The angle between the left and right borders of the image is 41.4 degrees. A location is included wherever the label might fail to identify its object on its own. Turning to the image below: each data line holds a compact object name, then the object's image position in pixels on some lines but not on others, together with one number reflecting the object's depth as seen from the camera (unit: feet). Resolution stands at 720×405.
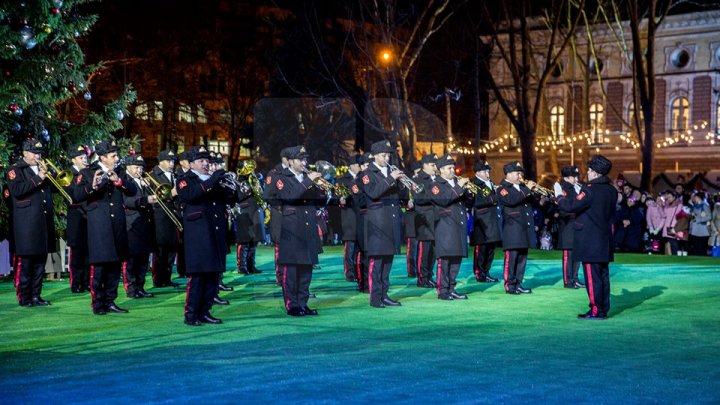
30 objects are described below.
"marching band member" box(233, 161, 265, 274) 57.77
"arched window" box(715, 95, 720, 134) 180.34
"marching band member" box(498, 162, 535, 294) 48.73
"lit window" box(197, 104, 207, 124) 155.78
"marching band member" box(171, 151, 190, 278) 47.19
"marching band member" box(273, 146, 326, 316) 38.65
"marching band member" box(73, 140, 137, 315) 39.14
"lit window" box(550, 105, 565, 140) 200.13
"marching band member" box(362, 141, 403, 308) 40.91
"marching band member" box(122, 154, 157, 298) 46.21
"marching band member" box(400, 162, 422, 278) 55.69
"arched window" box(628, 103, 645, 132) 187.32
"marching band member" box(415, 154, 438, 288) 51.26
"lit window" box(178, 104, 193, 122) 148.77
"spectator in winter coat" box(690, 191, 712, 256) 78.38
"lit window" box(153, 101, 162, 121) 138.70
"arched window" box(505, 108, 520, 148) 202.69
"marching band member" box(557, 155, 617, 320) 38.70
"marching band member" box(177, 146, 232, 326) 35.32
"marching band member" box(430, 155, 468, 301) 44.21
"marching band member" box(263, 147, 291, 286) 39.27
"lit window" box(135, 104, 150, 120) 146.99
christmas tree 48.32
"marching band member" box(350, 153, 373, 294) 45.96
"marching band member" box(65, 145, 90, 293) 46.80
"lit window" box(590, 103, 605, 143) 191.72
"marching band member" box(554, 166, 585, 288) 49.75
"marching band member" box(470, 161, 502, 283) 52.40
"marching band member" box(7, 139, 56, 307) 42.73
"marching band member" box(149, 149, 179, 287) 48.82
